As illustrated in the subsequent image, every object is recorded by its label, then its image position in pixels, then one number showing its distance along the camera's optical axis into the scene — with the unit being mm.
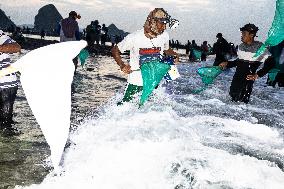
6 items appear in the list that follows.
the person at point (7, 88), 5367
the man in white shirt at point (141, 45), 5883
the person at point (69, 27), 10844
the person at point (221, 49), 17531
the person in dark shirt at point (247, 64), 7637
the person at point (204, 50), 29588
